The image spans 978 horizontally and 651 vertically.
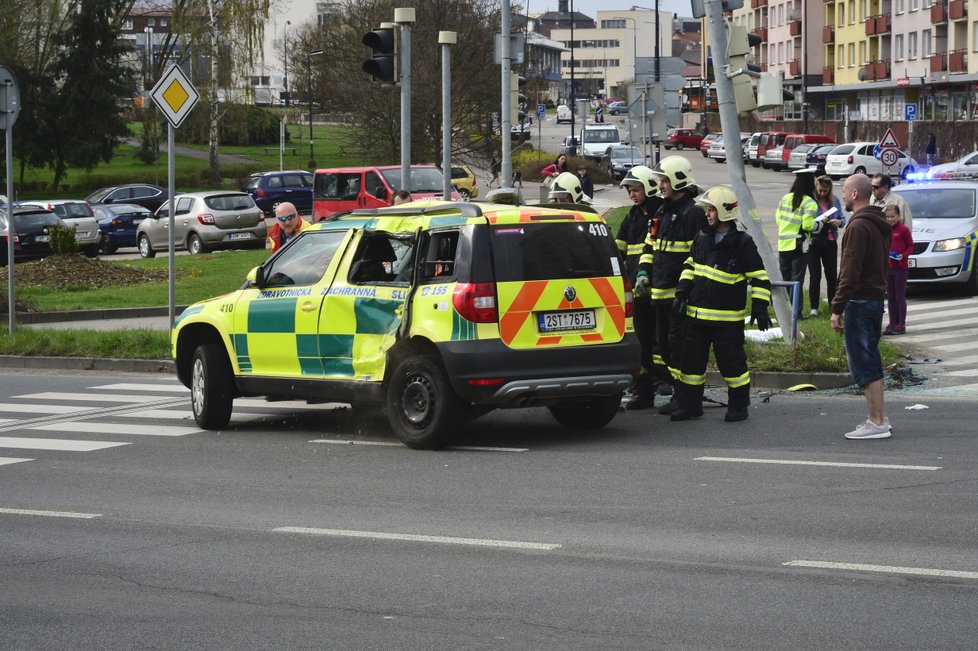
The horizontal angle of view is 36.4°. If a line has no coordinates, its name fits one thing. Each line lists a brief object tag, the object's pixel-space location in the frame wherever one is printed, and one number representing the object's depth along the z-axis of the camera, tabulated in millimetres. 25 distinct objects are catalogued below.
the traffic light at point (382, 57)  17422
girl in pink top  16938
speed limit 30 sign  36969
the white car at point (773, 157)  73012
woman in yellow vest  18094
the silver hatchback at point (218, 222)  36688
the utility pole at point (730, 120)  15484
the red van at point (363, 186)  34250
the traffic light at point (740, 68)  15562
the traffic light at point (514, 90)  24547
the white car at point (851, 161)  63562
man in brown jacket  10617
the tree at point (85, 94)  65625
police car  21219
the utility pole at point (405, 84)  17734
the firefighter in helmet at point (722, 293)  11516
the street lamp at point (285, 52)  87412
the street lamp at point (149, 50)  73812
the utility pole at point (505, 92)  24469
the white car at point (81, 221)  39875
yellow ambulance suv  10531
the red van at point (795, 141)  72188
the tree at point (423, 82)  48812
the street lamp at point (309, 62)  56750
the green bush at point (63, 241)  30422
